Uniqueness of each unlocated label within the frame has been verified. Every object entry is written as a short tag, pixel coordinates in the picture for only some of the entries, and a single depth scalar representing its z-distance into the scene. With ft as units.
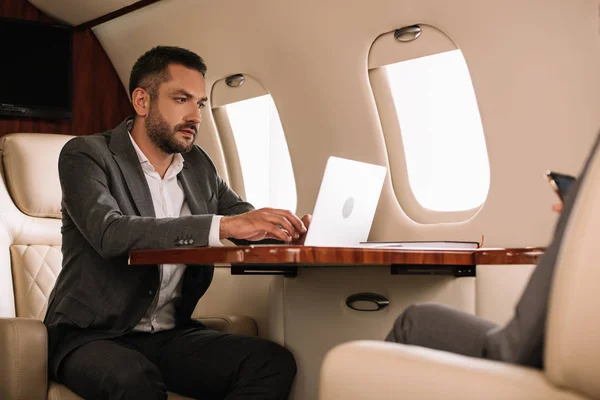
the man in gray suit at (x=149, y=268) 7.53
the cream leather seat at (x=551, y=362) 3.36
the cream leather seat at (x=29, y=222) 12.04
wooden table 5.97
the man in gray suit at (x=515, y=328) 3.83
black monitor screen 17.43
